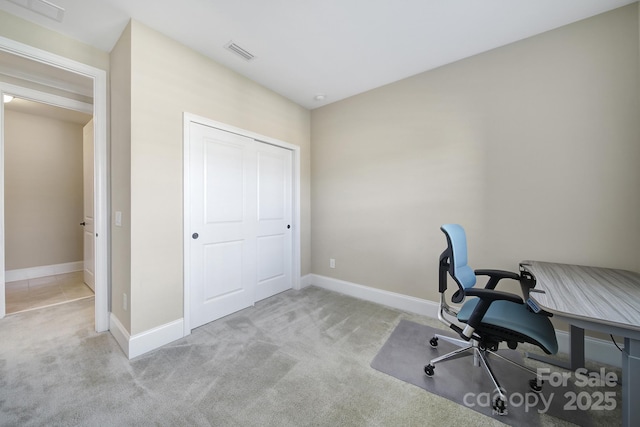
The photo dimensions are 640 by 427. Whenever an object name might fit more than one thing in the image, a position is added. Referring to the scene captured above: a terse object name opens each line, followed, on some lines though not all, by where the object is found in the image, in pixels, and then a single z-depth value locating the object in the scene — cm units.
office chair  140
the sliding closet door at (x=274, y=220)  316
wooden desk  101
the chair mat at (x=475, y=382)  145
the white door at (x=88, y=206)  333
